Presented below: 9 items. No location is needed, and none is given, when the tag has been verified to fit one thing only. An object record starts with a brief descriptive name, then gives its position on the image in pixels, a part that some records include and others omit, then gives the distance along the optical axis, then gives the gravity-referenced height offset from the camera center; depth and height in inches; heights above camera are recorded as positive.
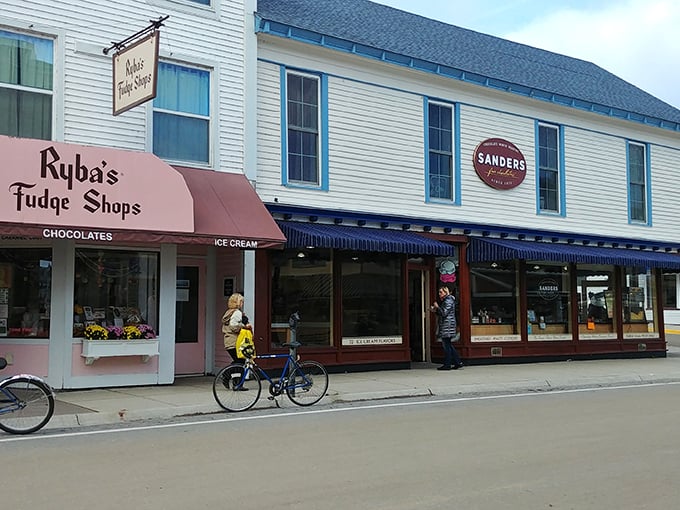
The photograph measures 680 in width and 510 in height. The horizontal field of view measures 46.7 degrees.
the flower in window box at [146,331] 517.0 -9.4
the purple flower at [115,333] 506.3 -10.4
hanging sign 455.2 +145.6
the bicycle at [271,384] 427.5 -37.9
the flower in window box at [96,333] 498.0 -10.1
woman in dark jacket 641.6 -7.9
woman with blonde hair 490.3 -4.2
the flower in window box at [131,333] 510.0 -10.5
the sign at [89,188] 433.4 +74.8
